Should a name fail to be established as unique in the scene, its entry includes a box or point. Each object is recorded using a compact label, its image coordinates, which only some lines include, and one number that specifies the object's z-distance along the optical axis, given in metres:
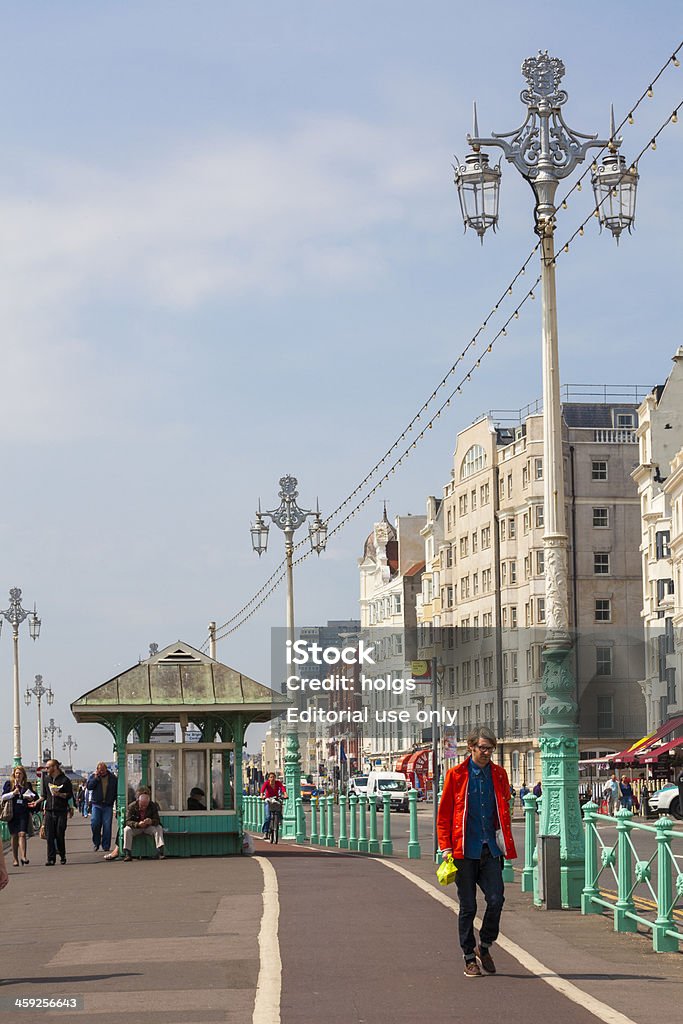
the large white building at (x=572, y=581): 88.56
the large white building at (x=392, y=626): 124.00
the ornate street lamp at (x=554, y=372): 17.66
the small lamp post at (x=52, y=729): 151.76
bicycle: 40.97
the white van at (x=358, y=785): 84.89
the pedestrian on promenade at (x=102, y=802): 30.78
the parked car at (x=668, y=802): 50.16
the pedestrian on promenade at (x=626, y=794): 57.39
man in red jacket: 12.06
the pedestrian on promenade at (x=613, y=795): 58.84
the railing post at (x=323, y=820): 38.59
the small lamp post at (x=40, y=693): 106.26
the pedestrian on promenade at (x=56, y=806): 28.62
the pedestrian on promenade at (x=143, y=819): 28.36
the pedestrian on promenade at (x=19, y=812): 29.55
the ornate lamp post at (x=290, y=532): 43.81
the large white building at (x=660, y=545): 69.31
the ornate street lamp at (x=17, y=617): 67.62
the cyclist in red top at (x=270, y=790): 42.28
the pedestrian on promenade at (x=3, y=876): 11.25
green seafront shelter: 29.36
